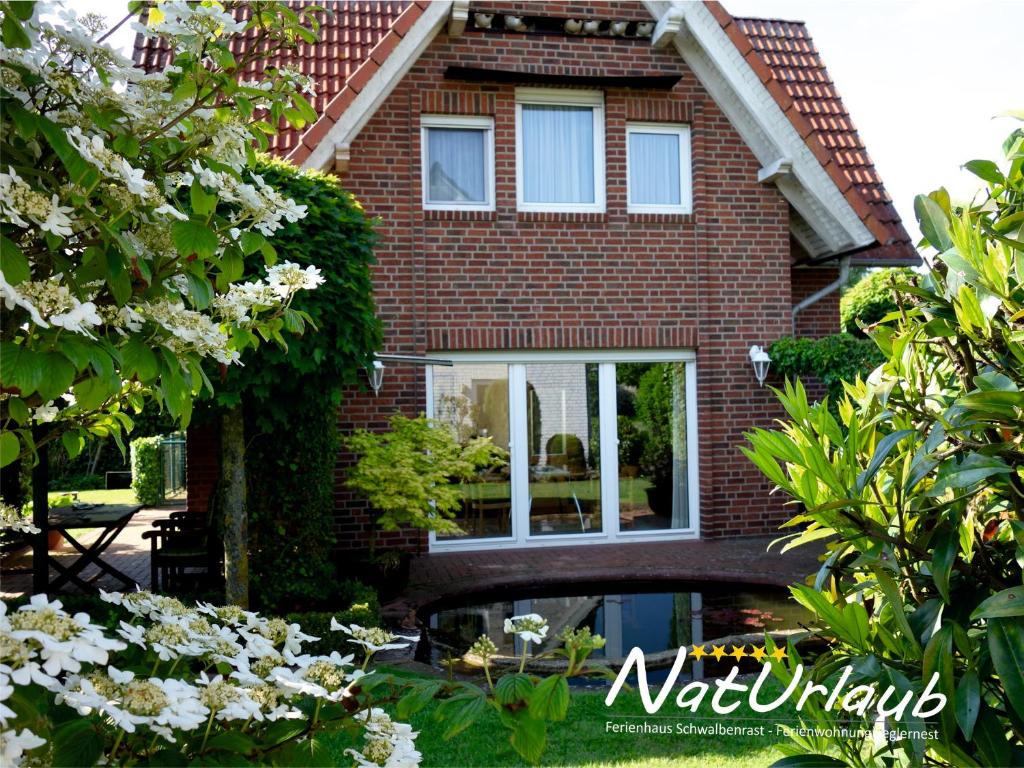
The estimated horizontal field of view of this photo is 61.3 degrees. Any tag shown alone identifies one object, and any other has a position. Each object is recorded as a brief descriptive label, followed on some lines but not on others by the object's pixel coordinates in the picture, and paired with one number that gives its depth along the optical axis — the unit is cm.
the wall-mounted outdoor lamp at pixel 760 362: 1061
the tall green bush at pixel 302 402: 623
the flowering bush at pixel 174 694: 123
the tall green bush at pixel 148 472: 1848
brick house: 1011
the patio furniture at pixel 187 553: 774
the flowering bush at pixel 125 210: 138
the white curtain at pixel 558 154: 1051
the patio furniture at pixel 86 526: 758
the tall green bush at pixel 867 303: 1479
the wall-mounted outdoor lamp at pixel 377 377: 917
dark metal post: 681
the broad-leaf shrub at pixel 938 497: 186
